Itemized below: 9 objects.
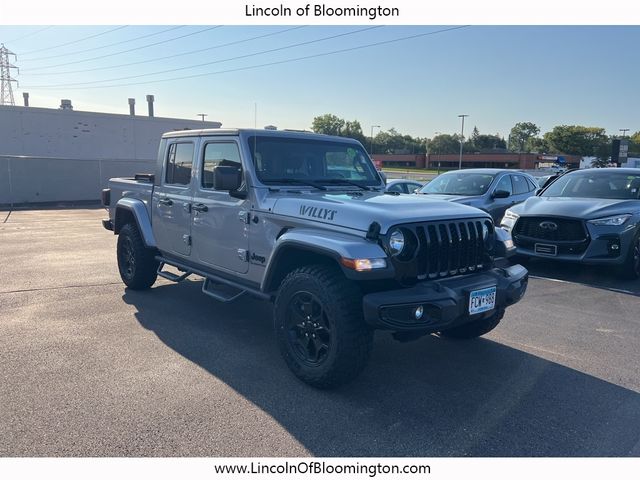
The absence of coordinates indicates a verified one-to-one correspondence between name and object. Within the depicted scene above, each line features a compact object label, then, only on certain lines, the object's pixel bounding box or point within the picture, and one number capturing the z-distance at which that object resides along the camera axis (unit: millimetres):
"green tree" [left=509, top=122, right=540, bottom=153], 125938
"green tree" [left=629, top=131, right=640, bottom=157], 90725
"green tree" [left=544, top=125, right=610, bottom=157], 92188
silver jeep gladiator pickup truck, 3539
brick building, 69125
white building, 18562
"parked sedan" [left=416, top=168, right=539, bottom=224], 9758
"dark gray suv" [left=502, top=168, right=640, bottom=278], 7297
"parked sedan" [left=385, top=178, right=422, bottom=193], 12362
